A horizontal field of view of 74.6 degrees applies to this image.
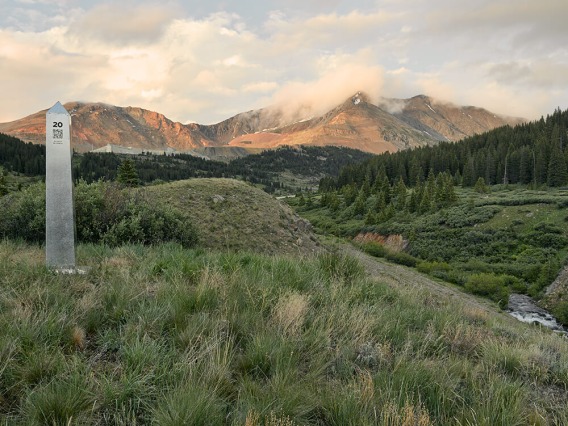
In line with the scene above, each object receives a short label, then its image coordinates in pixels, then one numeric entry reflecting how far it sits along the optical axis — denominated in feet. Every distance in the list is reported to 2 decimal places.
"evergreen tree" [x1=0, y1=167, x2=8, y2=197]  203.83
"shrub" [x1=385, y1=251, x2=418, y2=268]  148.36
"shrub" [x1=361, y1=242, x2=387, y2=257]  151.64
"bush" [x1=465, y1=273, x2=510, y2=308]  112.98
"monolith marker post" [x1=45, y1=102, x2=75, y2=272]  23.30
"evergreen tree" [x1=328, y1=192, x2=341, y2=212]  306.35
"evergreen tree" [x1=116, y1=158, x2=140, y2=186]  174.84
